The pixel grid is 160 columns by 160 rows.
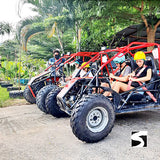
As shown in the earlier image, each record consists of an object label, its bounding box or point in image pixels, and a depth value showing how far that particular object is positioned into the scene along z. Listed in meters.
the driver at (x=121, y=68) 4.28
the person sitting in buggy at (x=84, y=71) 4.53
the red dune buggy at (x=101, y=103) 2.82
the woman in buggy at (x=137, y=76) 3.70
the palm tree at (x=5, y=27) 12.70
